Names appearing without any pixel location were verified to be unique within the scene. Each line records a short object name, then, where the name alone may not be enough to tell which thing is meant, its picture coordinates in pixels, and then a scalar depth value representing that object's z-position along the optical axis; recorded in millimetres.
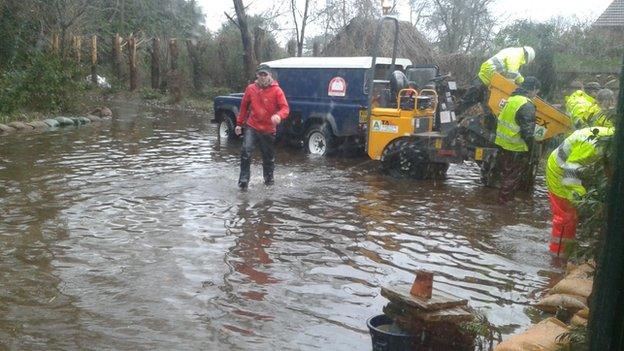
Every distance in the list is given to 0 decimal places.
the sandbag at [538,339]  3746
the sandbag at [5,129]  15152
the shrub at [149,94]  27297
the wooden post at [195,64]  27625
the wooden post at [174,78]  25891
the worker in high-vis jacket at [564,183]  5887
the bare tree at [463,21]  29531
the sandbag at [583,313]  3957
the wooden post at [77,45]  26991
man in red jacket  9750
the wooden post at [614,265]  2115
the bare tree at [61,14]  25123
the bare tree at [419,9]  31312
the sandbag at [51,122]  16673
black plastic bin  3838
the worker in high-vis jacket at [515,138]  9148
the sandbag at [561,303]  4606
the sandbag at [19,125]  15616
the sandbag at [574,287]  4834
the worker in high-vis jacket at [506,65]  10211
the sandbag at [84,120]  18000
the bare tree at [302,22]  26688
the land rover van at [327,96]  12891
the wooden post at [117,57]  30250
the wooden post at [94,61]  29141
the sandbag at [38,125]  16156
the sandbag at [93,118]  18959
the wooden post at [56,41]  24580
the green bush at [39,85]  17047
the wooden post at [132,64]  28438
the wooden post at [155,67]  28556
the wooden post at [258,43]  24531
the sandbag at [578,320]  3729
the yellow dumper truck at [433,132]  10086
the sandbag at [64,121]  17172
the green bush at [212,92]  26594
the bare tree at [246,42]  23234
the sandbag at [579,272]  5065
